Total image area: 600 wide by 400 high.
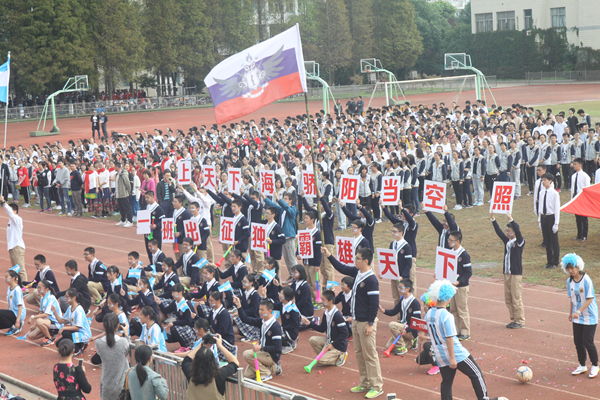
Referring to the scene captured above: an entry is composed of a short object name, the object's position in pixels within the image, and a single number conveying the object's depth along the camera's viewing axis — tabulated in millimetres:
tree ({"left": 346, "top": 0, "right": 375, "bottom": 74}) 71938
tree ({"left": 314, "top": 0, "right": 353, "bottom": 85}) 69562
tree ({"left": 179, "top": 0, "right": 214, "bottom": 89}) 65500
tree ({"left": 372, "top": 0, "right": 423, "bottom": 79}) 73062
